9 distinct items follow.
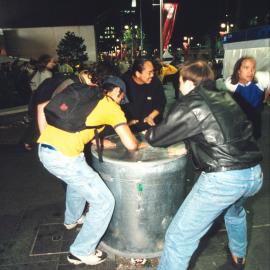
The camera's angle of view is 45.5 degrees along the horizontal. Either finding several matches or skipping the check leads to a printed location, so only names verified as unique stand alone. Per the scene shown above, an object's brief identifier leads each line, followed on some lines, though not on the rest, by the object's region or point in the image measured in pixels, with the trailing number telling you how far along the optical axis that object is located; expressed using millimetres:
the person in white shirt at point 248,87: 4480
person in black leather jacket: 2213
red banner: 14078
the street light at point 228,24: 51378
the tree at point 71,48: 35250
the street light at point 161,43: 14681
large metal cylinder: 2770
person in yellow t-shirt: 2596
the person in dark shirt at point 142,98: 4395
